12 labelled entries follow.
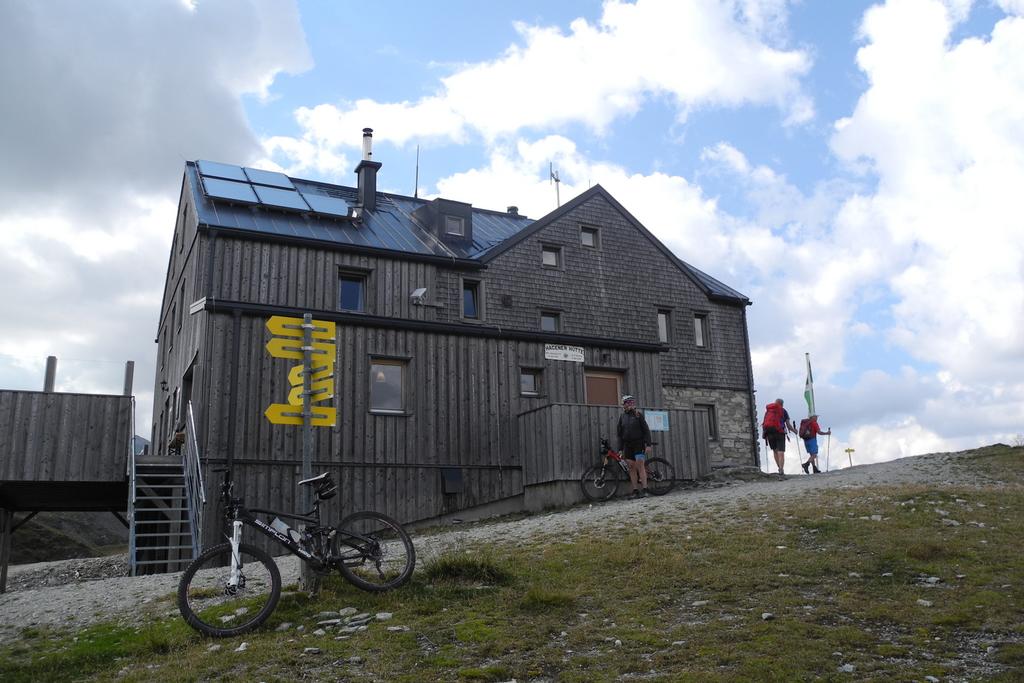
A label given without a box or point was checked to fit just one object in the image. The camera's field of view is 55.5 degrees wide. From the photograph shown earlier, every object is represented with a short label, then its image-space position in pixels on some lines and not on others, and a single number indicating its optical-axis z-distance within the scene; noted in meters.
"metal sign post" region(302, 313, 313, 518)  10.45
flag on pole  29.88
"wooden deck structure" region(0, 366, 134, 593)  20.06
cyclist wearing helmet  19.36
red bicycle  19.94
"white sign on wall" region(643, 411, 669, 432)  21.62
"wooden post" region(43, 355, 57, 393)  21.61
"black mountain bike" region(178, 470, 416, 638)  9.27
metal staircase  17.91
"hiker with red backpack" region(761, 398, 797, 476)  22.53
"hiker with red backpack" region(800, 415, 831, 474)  24.20
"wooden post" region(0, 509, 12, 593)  24.58
